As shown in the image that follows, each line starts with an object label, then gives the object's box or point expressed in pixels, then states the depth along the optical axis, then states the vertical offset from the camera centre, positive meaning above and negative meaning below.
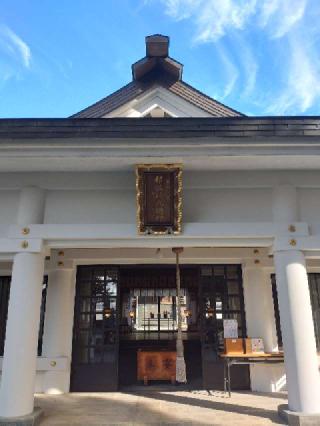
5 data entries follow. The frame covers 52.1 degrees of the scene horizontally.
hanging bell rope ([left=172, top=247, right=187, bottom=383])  5.33 -0.60
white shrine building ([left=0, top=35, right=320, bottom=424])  4.35 +1.24
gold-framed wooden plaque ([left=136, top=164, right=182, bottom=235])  4.62 +1.56
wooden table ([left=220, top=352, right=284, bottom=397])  5.85 -0.78
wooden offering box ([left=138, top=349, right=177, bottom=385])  6.91 -1.05
